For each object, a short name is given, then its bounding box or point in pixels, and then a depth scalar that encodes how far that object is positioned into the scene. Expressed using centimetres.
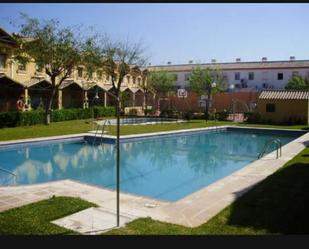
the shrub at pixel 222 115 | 2847
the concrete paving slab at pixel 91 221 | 568
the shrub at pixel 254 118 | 2677
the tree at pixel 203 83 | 3278
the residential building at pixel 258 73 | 4731
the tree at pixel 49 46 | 2123
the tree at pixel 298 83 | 4128
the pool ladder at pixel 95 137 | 1749
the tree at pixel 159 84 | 3553
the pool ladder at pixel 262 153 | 1245
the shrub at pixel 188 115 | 2928
